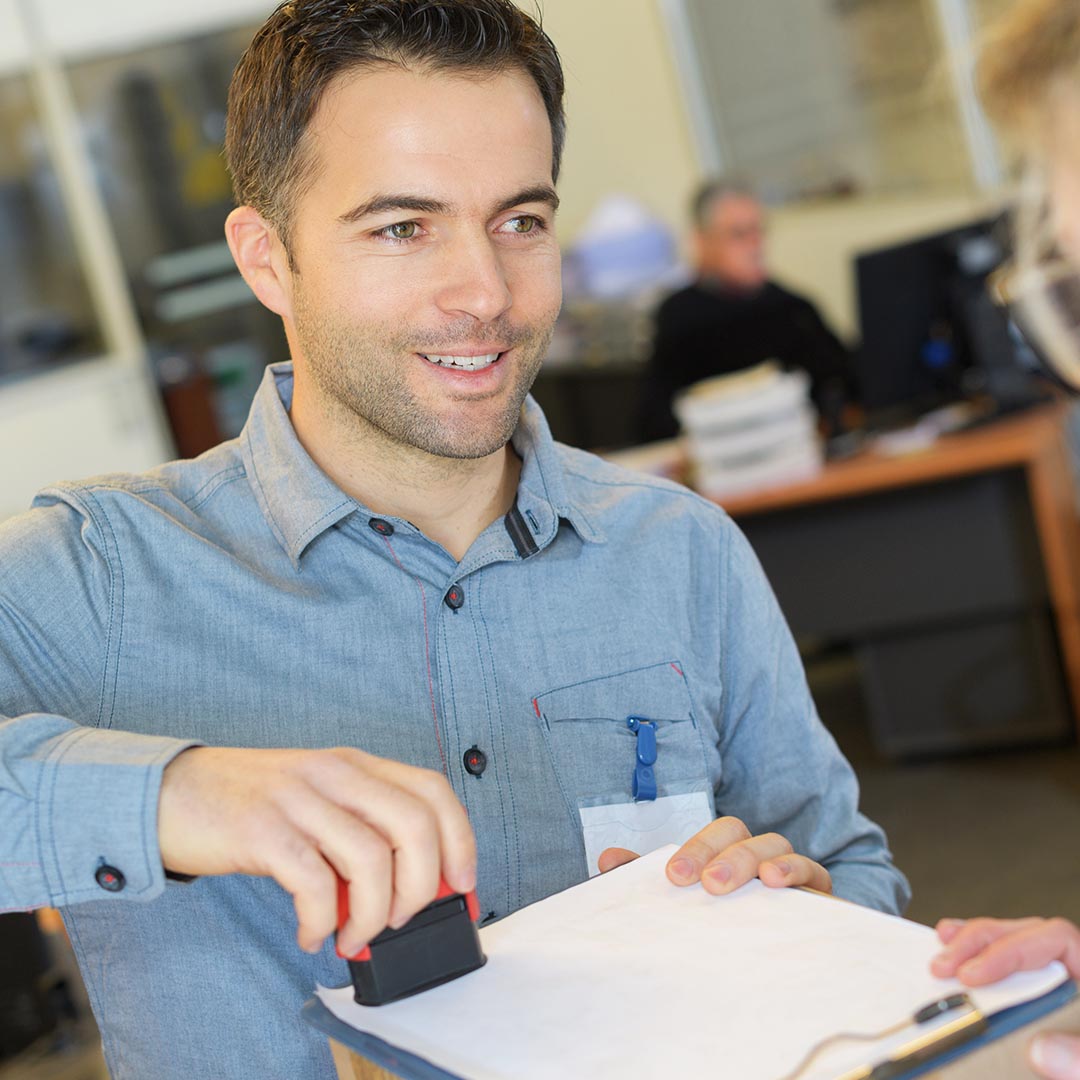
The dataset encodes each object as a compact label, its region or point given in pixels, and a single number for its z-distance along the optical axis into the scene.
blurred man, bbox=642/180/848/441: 4.70
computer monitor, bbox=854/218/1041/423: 3.75
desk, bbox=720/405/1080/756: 3.49
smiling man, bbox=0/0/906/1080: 1.18
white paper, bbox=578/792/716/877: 1.27
